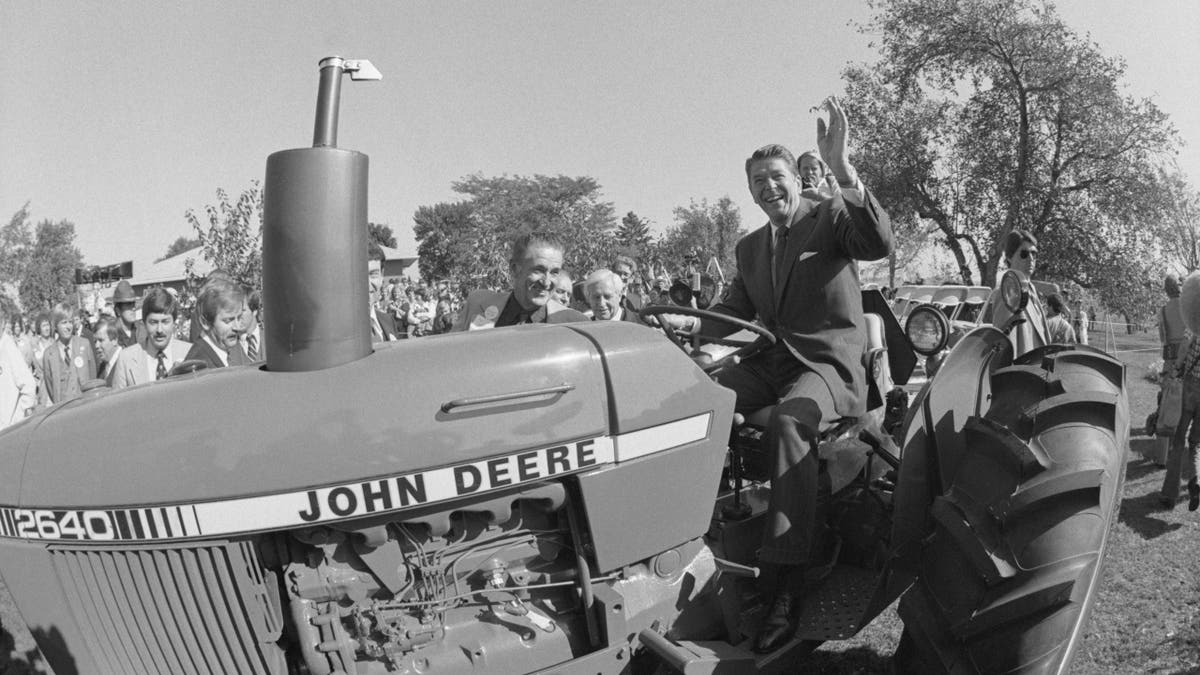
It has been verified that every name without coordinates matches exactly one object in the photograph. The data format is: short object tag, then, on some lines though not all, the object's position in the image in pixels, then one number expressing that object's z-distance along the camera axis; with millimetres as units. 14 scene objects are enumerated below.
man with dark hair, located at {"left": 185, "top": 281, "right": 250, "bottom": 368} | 3725
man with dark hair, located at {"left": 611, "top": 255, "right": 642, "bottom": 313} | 7871
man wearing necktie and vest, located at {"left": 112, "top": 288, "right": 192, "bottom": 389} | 4516
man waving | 2662
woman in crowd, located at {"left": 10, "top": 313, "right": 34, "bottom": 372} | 8804
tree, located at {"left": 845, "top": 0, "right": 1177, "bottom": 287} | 20547
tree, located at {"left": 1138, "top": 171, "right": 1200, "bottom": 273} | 20500
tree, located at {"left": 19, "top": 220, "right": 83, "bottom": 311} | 34062
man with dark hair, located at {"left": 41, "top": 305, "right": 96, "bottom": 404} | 6887
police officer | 8055
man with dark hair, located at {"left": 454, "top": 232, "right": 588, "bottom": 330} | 3693
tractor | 1900
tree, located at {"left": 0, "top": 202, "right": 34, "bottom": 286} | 32656
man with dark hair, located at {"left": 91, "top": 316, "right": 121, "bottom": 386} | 7621
